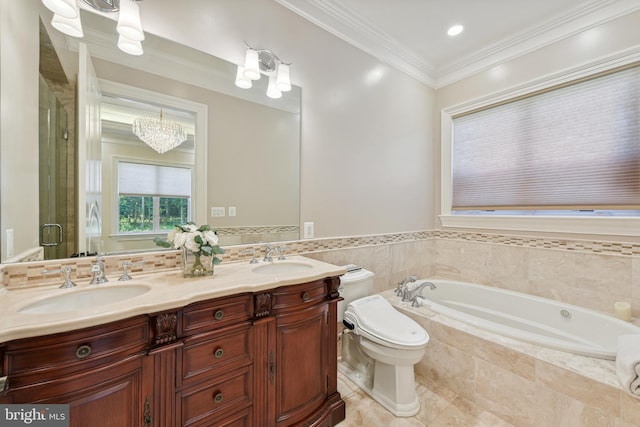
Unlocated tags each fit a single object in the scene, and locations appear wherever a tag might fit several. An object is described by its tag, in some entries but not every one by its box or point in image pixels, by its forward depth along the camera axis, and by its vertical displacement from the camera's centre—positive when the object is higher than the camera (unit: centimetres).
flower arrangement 127 -16
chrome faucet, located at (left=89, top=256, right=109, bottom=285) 116 -28
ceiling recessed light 224 +158
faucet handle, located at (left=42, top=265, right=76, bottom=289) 111 -28
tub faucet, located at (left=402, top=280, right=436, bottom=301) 222 -69
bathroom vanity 78 -54
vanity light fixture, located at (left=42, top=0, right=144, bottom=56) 109 +86
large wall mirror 121 +34
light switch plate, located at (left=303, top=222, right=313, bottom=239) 198 -14
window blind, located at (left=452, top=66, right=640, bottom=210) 193 +54
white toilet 158 -82
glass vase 130 -27
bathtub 169 -81
